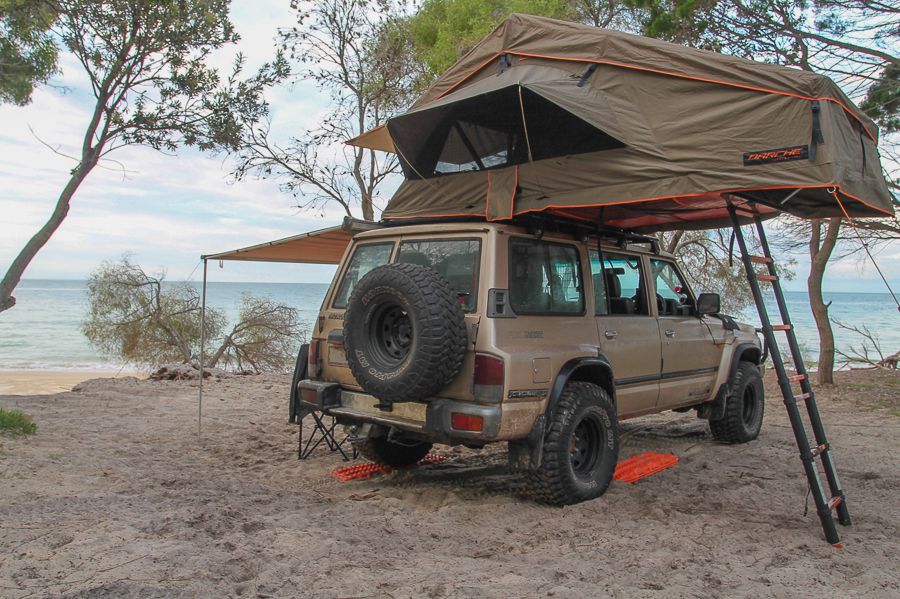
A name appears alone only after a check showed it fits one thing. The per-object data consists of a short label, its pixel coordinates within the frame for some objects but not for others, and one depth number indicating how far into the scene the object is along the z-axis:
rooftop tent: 4.05
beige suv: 4.10
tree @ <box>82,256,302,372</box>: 14.27
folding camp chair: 5.93
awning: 5.38
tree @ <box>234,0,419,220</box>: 10.84
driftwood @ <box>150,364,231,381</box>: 10.85
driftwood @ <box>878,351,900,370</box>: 13.20
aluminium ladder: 3.98
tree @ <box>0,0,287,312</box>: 8.90
